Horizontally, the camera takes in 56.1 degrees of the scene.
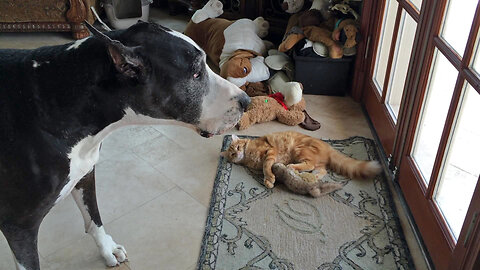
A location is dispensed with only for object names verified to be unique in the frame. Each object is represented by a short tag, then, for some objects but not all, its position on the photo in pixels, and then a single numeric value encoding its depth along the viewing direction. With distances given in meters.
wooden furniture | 3.58
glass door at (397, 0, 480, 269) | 1.49
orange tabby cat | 2.13
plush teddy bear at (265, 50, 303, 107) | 2.74
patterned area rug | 1.71
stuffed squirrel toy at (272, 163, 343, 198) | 2.01
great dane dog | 1.15
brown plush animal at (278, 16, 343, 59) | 2.71
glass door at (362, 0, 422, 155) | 2.12
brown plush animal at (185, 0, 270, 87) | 2.81
